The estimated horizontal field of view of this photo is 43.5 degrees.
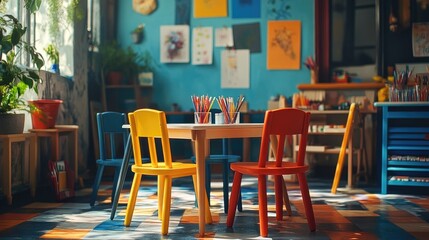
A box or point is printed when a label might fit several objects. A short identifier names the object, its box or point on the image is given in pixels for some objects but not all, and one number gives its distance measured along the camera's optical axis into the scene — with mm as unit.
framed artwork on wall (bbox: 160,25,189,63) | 7504
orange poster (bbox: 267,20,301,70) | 7184
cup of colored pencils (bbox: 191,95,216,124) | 3869
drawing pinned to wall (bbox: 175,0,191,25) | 7496
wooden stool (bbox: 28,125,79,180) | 5047
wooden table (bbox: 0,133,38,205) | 4512
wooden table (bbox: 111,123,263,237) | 3369
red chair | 3328
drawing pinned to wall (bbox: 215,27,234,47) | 7387
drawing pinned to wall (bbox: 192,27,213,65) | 7449
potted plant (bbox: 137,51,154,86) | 7465
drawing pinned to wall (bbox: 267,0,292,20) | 7242
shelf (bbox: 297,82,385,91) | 6621
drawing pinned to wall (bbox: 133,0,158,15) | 7547
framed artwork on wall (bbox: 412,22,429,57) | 6758
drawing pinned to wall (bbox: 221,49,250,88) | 7348
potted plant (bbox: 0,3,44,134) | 4344
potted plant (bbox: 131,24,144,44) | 7543
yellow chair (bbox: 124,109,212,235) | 3365
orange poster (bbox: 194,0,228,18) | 7387
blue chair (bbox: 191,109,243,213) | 4223
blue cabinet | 5238
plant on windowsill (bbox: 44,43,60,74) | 5641
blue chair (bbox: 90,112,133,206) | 4402
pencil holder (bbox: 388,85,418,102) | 5301
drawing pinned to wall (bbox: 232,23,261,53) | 7320
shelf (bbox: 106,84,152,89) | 7238
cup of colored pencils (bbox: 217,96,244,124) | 3891
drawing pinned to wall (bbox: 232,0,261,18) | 7316
